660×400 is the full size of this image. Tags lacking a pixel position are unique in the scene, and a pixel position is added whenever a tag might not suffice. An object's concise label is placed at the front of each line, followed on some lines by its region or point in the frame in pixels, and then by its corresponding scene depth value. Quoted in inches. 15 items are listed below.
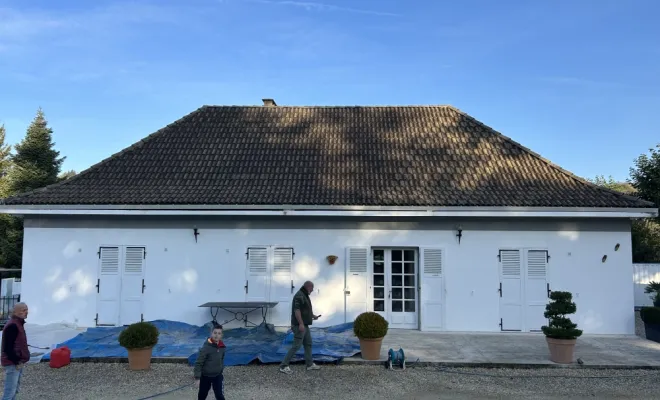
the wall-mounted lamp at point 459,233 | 493.7
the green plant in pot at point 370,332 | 359.3
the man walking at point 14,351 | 249.3
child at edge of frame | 236.5
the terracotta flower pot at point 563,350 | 357.4
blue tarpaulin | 365.1
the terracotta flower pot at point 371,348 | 361.2
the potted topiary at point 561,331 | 357.4
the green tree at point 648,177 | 834.2
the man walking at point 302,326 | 340.5
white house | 486.3
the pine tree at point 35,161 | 1082.7
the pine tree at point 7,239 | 1080.2
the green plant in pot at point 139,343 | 341.4
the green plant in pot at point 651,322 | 455.8
